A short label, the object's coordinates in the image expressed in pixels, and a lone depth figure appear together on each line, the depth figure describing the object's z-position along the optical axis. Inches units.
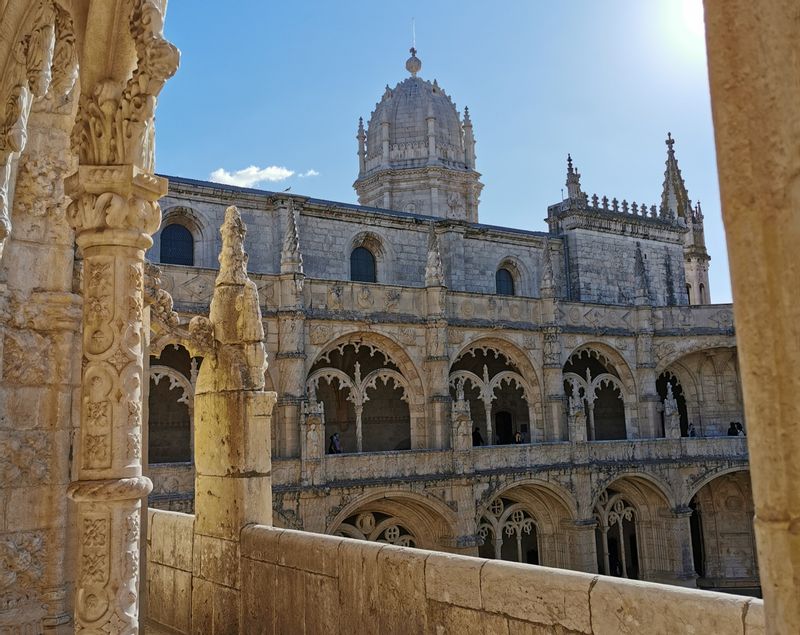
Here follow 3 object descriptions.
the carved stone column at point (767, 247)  50.0
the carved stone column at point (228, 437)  246.4
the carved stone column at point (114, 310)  136.5
